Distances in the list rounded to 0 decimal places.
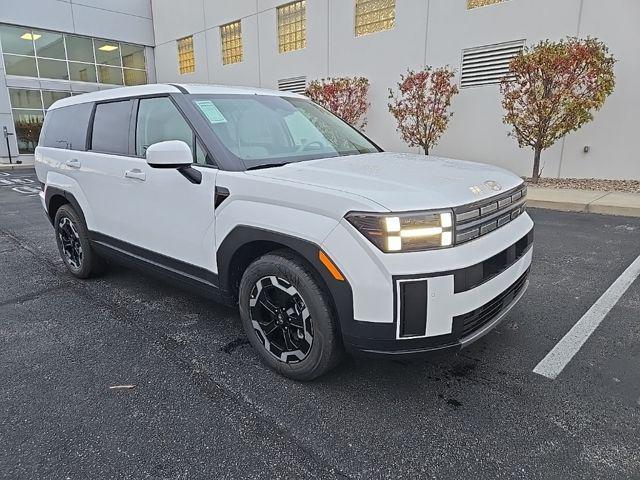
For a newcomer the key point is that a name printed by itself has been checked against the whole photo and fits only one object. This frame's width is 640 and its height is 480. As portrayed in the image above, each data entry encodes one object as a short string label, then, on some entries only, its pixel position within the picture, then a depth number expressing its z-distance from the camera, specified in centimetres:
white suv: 206
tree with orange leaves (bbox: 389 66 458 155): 1169
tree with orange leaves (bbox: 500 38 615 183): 872
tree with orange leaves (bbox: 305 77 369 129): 1391
